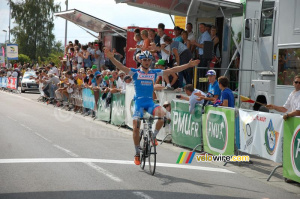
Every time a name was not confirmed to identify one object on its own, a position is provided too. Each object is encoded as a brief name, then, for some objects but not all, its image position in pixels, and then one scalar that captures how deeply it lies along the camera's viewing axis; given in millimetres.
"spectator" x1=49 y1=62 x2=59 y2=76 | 31000
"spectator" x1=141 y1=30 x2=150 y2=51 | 17422
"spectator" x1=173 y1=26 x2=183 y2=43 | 16675
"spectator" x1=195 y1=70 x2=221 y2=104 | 12289
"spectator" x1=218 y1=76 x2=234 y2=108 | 11453
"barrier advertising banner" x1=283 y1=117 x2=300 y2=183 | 8586
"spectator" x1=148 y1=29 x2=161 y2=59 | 17531
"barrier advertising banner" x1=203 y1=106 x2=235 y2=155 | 10828
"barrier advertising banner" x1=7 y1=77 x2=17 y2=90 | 40366
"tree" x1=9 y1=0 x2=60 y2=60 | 80625
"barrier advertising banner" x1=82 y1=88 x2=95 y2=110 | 20828
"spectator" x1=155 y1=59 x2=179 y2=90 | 15609
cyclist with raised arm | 9781
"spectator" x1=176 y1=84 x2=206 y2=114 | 12410
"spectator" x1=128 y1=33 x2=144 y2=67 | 18609
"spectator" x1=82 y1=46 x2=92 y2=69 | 25186
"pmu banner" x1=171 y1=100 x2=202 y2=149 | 12398
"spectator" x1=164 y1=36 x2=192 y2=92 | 15859
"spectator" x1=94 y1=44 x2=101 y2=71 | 25000
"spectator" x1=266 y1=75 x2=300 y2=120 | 10239
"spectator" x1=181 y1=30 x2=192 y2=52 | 16562
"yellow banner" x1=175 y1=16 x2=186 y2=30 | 26266
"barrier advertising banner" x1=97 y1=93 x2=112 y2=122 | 18859
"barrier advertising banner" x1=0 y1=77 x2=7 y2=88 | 44062
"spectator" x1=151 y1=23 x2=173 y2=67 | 16469
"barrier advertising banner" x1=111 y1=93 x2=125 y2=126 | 17594
